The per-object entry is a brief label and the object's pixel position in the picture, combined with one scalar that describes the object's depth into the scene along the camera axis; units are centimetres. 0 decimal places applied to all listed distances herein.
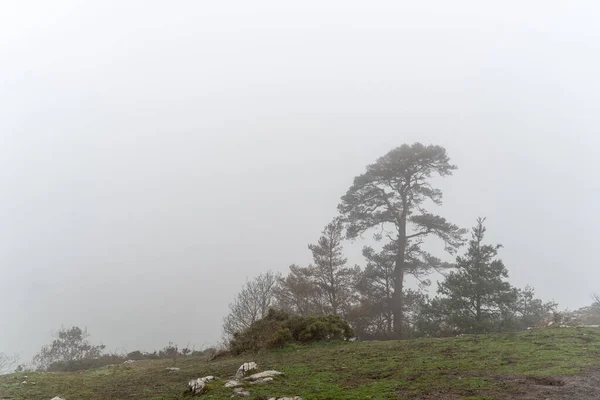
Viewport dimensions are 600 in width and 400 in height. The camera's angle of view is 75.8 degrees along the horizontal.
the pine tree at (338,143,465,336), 3047
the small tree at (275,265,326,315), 3444
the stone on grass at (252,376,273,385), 962
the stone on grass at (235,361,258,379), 1105
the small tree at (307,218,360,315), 3388
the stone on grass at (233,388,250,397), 854
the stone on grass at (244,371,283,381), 1002
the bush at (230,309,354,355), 1797
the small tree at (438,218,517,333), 2183
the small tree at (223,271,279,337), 3438
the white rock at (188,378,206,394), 922
